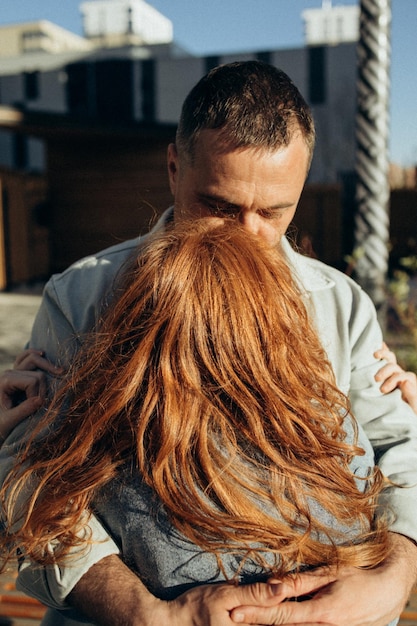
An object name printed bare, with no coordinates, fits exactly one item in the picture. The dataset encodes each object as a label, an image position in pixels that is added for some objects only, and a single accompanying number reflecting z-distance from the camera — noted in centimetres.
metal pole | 393
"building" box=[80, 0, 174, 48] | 4788
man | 164
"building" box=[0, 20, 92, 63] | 4997
